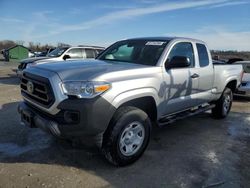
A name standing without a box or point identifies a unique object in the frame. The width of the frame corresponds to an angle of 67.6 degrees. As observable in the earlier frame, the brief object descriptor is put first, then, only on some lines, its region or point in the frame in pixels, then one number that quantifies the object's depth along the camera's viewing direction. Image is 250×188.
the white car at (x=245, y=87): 6.51
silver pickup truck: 2.37
